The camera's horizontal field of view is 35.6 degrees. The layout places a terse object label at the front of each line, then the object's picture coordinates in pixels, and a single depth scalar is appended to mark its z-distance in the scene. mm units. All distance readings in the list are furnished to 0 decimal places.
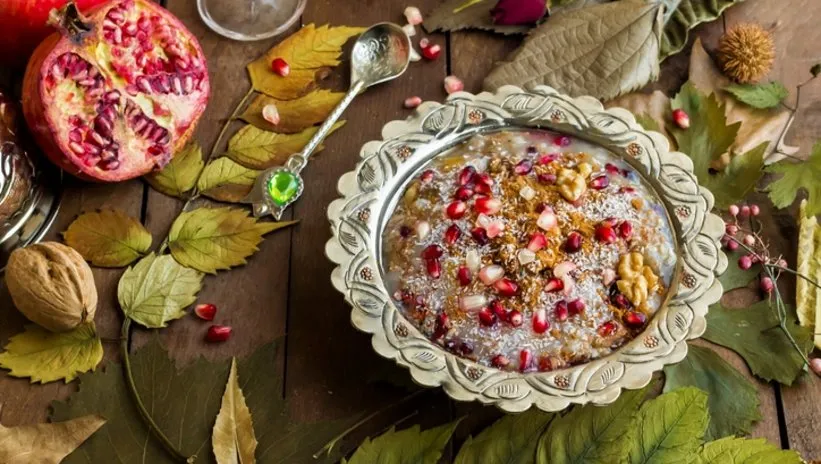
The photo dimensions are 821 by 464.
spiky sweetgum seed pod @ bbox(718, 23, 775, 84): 640
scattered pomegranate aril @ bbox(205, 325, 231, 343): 579
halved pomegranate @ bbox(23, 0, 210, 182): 568
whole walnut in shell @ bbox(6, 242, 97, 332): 553
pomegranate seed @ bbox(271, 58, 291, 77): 645
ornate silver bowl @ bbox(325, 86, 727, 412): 518
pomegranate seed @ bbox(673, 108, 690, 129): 627
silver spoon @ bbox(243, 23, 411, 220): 610
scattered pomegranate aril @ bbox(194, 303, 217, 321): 585
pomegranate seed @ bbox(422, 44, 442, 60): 660
